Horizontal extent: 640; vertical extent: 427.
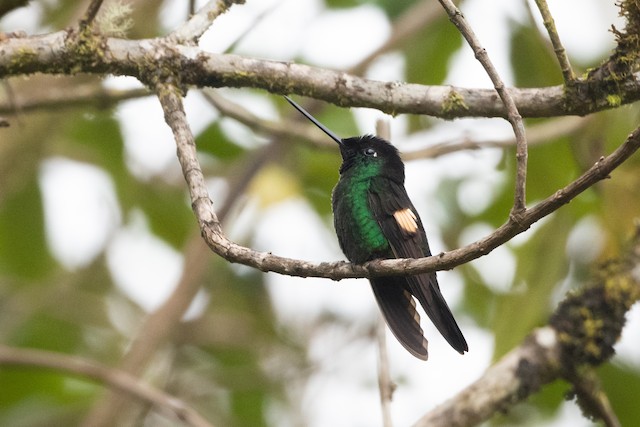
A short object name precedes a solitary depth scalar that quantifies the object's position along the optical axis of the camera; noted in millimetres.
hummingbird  7293
